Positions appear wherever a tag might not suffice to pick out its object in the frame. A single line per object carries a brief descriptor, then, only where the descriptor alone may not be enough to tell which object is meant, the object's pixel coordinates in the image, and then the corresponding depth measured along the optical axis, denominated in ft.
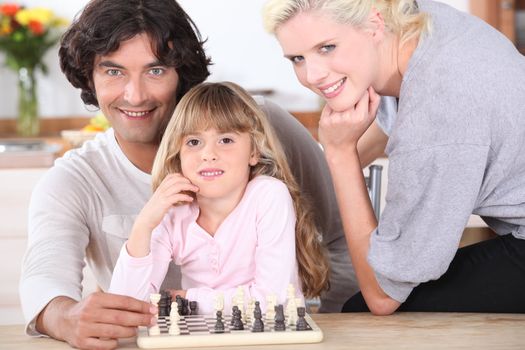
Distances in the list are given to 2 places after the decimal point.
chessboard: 6.77
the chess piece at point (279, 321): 6.86
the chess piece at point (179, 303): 7.24
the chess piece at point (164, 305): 7.15
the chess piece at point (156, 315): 6.82
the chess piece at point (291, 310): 6.99
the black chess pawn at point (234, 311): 6.91
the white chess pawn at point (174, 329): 6.81
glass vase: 14.60
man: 8.05
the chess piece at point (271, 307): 7.08
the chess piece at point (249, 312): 7.09
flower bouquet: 14.29
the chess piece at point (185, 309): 7.28
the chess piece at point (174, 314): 6.87
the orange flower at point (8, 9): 14.26
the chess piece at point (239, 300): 7.08
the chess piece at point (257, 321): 6.83
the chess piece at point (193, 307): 7.29
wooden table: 6.82
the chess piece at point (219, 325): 6.83
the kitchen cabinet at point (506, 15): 14.15
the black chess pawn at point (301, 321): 6.86
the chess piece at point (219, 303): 6.98
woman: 7.12
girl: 7.55
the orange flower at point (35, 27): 14.28
